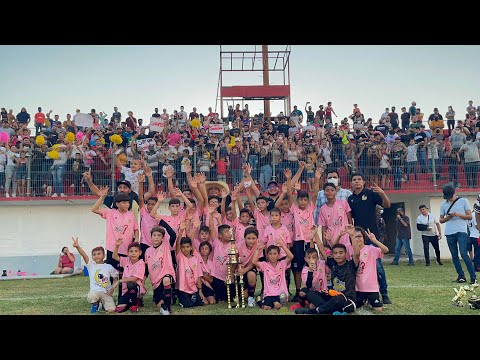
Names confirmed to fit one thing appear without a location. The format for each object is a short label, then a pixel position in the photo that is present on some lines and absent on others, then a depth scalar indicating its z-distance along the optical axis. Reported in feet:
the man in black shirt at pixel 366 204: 24.67
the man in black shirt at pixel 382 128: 55.73
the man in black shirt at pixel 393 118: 60.50
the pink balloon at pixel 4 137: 51.75
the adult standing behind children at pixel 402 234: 46.96
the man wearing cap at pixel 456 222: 29.50
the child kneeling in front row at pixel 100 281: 23.70
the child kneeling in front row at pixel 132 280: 23.80
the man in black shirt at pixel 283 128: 56.30
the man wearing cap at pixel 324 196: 27.99
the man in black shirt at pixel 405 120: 61.09
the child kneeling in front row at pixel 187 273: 24.80
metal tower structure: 73.87
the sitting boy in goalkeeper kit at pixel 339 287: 21.95
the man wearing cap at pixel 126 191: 25.70
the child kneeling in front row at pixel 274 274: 23.88
